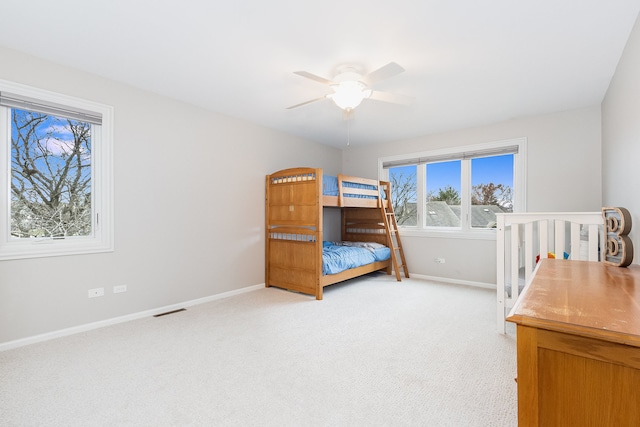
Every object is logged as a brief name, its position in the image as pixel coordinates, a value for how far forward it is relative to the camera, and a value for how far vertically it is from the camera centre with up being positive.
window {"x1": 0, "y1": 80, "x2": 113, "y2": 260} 2.52 +0.36
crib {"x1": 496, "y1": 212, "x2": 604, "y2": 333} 2.46 -0.26
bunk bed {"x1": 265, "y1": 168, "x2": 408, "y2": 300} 3.98 -0.27
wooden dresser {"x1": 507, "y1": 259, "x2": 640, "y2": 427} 0.67 -0.36
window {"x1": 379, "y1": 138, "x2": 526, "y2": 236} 4.34 +0.42
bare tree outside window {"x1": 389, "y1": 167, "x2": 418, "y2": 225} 5.29 +0.30
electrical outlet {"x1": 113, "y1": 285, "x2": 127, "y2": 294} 3.04 -0.76
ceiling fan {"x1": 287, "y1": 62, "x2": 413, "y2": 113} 2.65 +1.10
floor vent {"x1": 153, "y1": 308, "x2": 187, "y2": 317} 3.26 -1.09
